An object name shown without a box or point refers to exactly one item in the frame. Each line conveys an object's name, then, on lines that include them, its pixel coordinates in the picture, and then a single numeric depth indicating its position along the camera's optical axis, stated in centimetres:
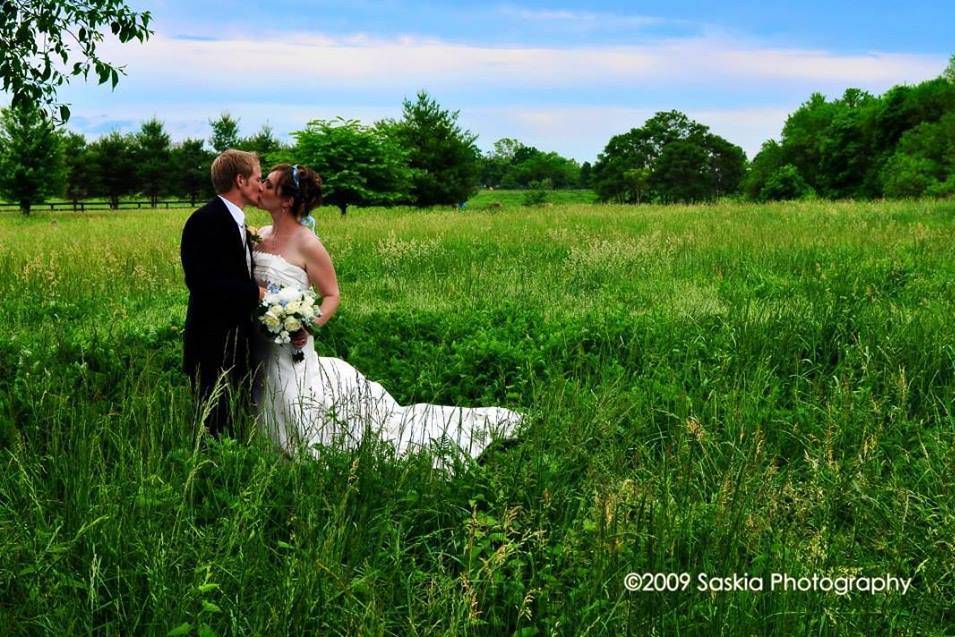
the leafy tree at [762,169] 7556
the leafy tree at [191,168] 6372
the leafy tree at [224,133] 6850
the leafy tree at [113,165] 6022
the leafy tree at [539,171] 12662
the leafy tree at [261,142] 6575
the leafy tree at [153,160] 6097
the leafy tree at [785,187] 5628
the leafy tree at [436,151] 4594
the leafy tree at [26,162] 4253
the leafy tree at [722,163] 8269
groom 501
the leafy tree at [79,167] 5959
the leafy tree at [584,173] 13701
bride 525
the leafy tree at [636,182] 7950
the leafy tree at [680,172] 7825
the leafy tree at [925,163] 5016
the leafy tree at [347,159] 3434
